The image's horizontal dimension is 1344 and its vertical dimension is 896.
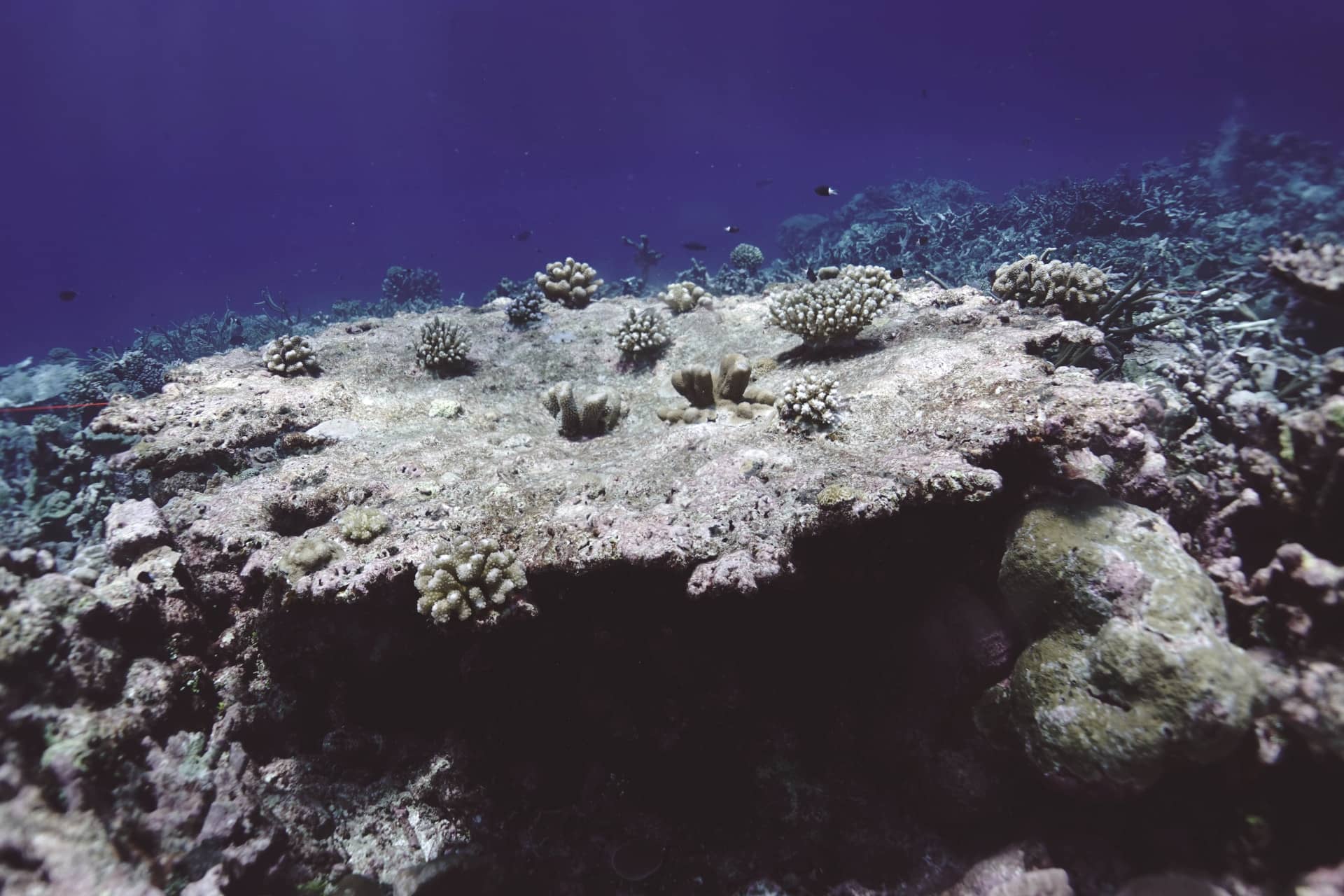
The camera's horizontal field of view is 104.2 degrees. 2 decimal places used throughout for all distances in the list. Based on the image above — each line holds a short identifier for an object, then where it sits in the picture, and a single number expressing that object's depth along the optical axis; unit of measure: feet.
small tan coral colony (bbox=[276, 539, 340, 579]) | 12.53
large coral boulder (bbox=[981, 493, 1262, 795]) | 8.65
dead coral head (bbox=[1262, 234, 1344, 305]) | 15.76
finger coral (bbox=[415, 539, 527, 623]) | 11.18
